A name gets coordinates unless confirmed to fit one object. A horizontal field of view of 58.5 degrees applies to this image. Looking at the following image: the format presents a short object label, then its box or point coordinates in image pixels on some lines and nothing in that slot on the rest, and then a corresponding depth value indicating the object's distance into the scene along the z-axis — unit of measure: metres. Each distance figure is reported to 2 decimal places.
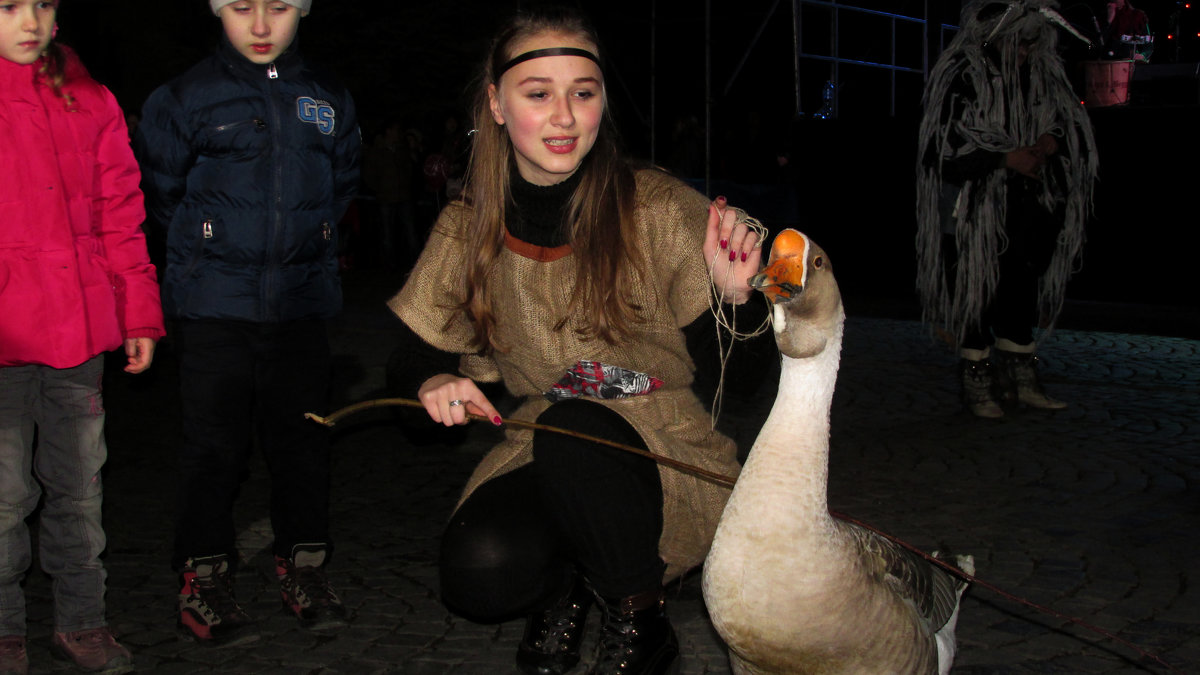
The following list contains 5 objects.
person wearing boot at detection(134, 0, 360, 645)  3.56
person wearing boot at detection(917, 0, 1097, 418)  6.01
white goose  2.31
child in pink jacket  3.18
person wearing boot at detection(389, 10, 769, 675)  2.98
